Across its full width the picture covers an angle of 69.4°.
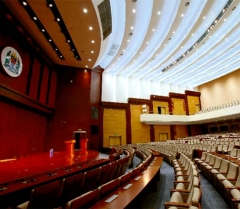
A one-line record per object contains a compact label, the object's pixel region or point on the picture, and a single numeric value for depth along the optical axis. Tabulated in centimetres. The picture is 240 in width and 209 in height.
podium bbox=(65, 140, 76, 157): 672
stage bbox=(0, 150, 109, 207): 193
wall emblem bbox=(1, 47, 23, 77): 596
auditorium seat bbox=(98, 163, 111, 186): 274
